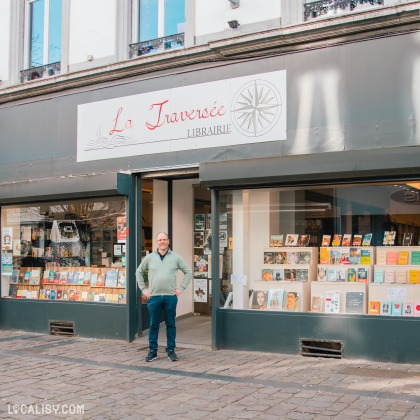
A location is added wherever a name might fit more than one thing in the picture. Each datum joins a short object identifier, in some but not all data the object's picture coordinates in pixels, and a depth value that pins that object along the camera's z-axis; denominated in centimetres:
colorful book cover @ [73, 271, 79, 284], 1009
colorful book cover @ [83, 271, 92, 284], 996
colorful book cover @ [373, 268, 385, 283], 760
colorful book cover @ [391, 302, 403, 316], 723
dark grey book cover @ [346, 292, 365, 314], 747
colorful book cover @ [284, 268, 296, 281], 814
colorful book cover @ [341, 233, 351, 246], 789
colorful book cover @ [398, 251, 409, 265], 750
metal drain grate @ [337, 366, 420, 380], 634
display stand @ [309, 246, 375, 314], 764
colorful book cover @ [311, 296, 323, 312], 777
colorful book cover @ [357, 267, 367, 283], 770
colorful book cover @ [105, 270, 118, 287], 960
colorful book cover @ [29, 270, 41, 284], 1062
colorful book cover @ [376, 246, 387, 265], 765
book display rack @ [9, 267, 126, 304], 959
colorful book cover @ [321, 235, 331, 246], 801
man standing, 748
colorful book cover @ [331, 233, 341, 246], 796
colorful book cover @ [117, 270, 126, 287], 947
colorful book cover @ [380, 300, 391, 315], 730
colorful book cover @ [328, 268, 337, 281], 788
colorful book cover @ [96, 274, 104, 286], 977
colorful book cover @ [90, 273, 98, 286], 985
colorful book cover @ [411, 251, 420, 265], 741
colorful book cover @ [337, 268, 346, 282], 783
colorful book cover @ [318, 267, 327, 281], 795
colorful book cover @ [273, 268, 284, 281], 824
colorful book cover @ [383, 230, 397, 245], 763
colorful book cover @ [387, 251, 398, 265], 758
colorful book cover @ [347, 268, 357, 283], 775
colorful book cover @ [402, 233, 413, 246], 746
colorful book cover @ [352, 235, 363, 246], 783
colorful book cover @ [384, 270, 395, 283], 753
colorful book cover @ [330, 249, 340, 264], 792
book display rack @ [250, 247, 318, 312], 798
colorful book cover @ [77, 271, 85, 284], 1004
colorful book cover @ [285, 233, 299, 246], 823
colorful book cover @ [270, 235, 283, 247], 837
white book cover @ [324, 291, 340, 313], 764
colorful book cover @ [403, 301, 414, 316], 717
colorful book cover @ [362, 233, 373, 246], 777
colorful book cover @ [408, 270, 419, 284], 738
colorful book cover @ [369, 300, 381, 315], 736
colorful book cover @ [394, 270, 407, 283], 746
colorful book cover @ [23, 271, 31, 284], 1073
